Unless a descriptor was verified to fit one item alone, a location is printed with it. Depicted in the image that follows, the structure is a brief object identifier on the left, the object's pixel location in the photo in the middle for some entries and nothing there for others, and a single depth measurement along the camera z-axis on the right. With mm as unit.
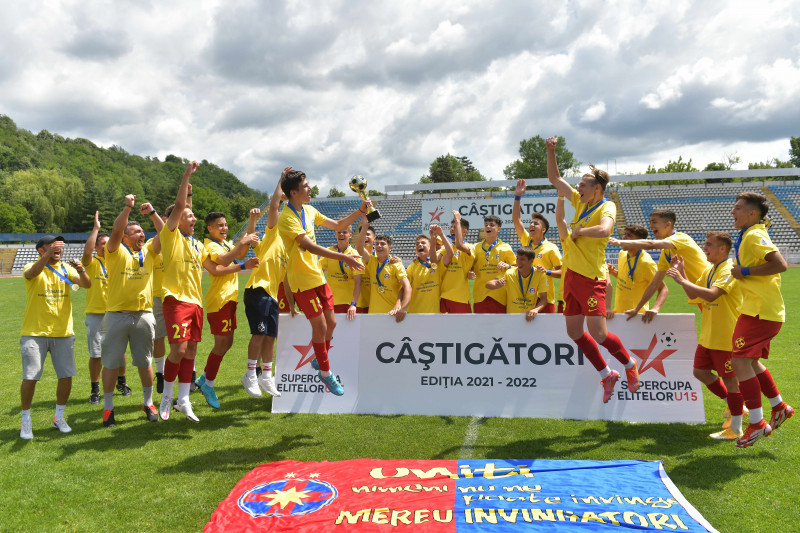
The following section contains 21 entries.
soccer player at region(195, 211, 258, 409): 6461
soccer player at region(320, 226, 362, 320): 8008
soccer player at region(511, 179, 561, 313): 7457
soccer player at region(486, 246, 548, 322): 7090
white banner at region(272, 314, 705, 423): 6070
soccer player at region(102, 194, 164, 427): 6066
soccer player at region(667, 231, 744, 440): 5277
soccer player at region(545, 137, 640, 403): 5234
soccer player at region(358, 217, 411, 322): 7402
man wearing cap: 5648
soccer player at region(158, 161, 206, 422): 5809
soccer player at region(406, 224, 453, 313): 7520
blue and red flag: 3490
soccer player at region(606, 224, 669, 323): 6539
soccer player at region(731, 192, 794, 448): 4785
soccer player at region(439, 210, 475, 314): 7570
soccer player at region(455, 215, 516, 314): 7578
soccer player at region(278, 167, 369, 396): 5367
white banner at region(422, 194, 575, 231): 24484
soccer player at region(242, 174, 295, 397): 6320
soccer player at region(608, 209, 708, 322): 5785
